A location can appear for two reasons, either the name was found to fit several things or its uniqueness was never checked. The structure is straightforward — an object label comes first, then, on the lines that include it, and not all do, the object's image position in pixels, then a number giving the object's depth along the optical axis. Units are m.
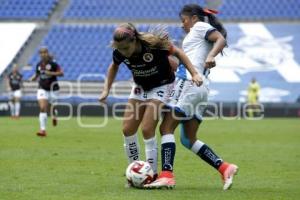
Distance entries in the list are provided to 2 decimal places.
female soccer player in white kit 18.06
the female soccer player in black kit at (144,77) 17.37
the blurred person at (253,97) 68.50
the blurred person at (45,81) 38.84
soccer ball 17.78
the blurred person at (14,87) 64.87
